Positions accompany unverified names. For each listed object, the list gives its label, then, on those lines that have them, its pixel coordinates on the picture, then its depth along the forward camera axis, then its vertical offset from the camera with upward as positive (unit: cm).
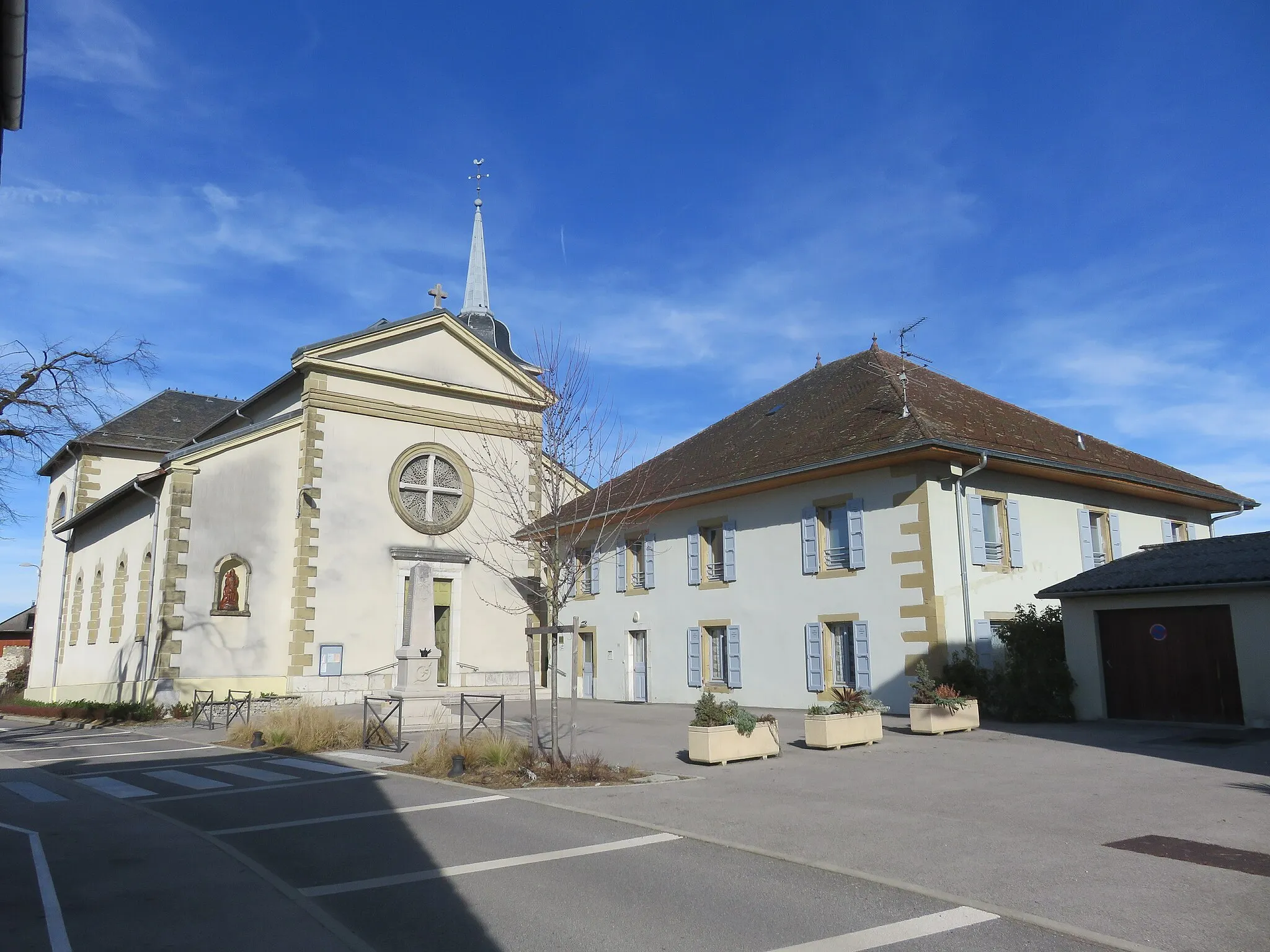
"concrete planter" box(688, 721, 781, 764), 1202 -85
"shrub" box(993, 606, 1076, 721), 1584 -12
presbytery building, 1736 +292
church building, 2416 +385
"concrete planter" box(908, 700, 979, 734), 1437 -64
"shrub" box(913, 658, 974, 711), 1448 -27
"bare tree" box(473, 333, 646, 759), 1246 +342
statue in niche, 2448 +215
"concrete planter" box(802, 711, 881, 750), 1312 -74
